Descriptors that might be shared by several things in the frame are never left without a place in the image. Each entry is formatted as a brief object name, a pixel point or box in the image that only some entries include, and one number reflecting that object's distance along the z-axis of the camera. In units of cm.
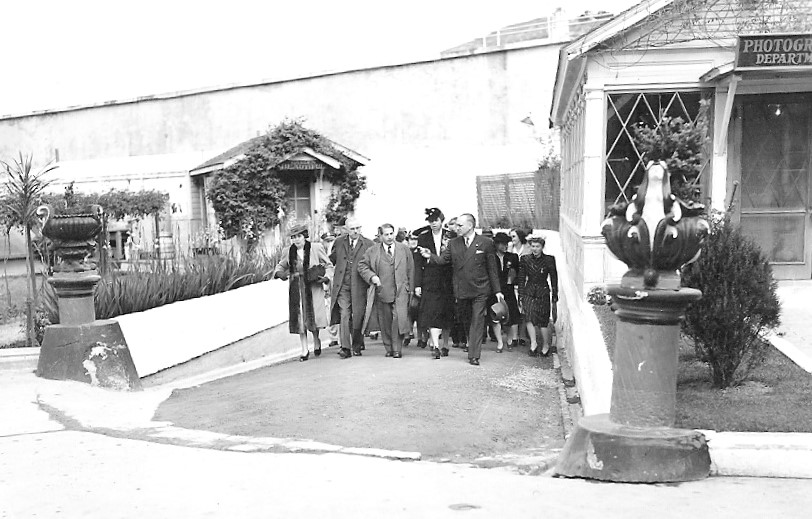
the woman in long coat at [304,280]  1208
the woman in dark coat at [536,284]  1196
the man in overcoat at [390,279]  1182
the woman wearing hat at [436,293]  1184
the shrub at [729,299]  707
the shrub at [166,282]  1114
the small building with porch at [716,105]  1173
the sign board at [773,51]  1136
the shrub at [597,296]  1174
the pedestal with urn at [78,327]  980
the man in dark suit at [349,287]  1202
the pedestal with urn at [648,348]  558
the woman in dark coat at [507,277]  1250
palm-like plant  1094
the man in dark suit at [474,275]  1118
